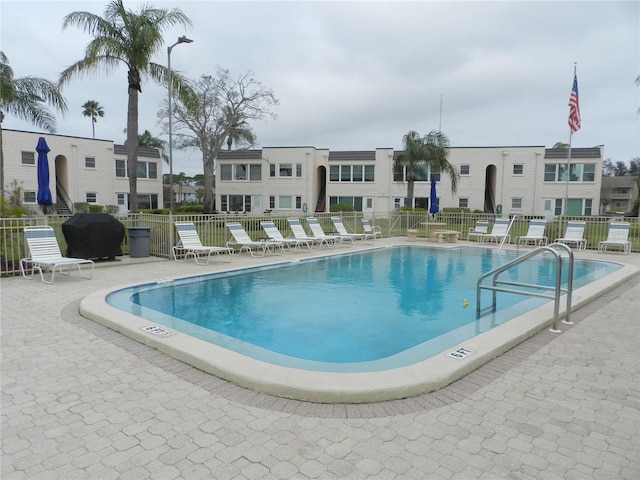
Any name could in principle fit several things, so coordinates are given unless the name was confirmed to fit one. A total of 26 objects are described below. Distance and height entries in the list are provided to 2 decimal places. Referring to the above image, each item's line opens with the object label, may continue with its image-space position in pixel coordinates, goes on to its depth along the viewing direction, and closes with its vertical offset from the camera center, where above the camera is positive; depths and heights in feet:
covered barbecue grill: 35.22 -2.89
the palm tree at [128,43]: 46.14 +18.53
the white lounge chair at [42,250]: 29.10 -3.61
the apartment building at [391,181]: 105.91 +7.66
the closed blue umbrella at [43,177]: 36.42 +2.31
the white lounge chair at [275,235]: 47.26 -3.46
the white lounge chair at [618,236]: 50.17 -3.23
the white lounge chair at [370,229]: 63.41 -3.52
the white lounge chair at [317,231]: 53.45 -3.29
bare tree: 101.86 +24.12
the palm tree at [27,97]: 64.39 +17.46
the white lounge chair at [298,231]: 50.57 -3.13
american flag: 62.64 +15.35
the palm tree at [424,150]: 81.41 +11.66
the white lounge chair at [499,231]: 59.65 -3.26
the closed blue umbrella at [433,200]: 73.13 +1.40
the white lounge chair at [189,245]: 38.17 -3.92
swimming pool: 12.18 -5.79
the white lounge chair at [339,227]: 57.44 -2.92
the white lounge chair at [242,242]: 43.21 -3.97
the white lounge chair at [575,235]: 53.16 -3.25
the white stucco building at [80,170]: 93.04 +8.46
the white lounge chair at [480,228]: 63.51 -3.12
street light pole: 51.31 +20.67
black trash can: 39.91 -3.78
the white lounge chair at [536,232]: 55.52 -3.12
